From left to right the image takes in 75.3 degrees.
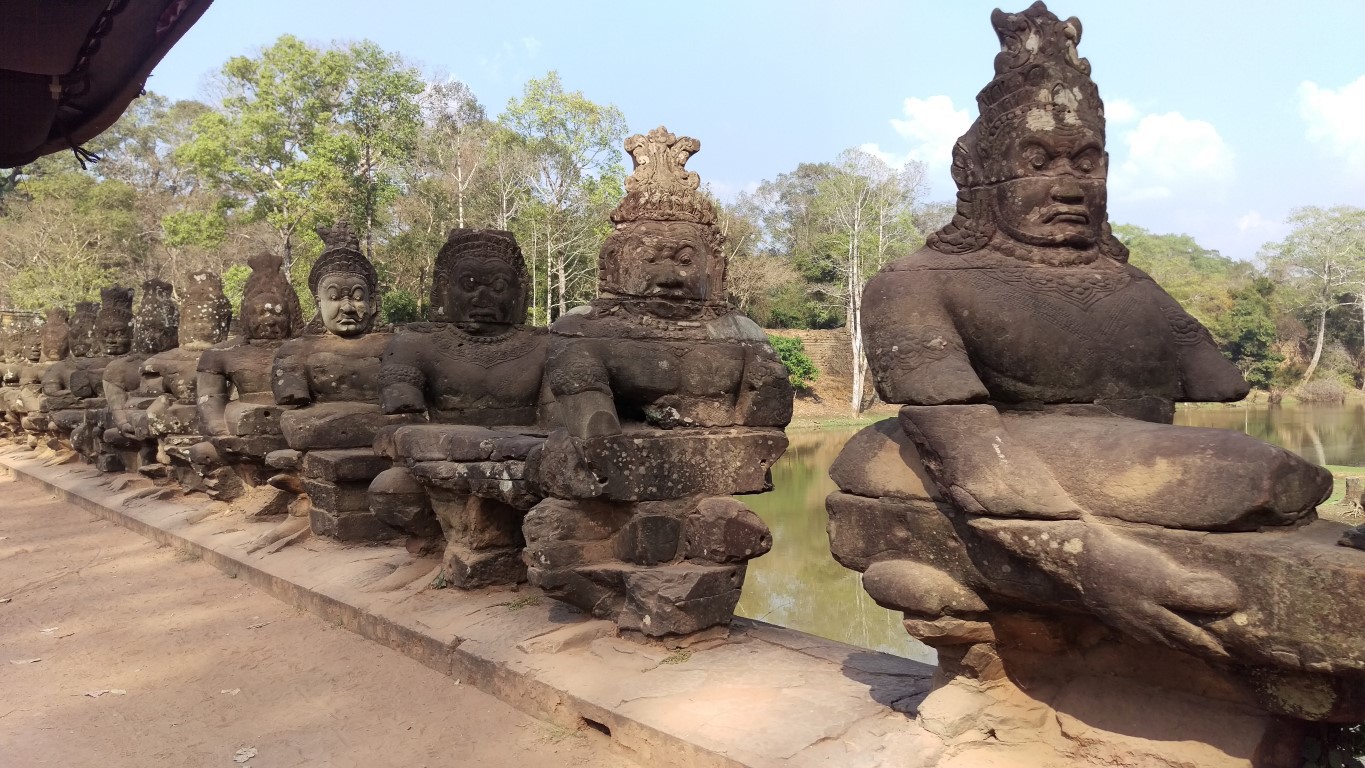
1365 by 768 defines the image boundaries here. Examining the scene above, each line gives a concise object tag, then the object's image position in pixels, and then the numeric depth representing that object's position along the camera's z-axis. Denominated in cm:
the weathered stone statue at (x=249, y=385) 777
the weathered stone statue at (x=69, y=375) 1321
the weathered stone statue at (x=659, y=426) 414
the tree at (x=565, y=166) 2505
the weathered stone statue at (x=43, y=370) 1441
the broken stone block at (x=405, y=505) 570
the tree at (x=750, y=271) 3173
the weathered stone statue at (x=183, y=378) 932
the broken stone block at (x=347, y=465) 641
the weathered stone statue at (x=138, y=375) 1051
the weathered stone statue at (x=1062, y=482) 219
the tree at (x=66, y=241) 2606
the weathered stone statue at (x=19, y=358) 1527
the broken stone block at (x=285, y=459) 700
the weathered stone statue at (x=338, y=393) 662
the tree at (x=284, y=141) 2206
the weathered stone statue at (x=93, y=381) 1230
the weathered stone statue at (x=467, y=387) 515
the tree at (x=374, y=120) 2353
